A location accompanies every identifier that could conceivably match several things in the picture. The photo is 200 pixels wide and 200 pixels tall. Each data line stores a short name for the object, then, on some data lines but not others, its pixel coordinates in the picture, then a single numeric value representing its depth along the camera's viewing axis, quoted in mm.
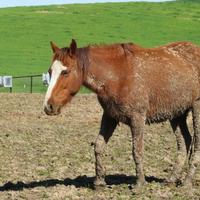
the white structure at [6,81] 45861
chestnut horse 12853
